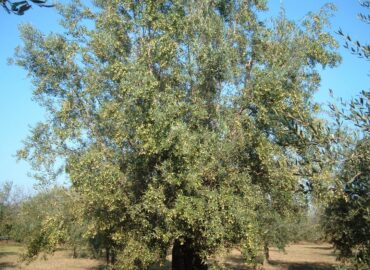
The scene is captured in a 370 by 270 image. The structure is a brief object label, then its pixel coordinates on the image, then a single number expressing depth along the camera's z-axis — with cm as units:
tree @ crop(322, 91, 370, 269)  579
